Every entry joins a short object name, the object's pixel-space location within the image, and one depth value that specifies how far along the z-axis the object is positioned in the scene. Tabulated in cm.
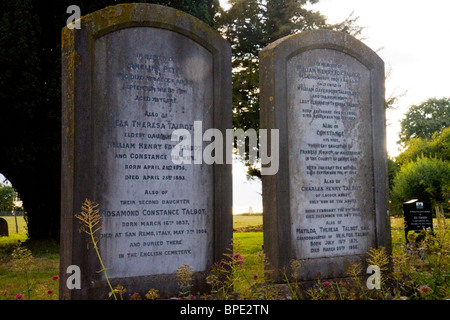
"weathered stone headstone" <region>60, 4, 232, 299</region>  519
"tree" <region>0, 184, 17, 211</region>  4081
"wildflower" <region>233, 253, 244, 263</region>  469
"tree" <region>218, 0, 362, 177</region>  1762
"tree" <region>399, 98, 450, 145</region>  4628
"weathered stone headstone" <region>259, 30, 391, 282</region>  616
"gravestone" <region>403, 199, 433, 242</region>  1082
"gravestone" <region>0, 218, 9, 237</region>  1834
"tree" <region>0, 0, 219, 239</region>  1161
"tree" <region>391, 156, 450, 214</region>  2230
